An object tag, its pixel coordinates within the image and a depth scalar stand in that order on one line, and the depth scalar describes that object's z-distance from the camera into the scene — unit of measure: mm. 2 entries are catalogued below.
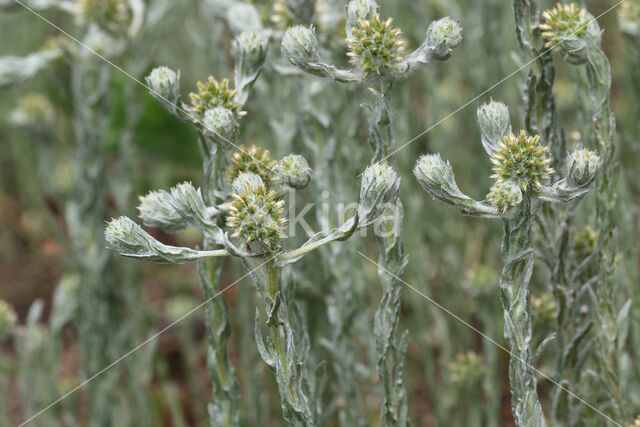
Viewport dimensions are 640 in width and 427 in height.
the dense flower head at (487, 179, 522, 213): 331
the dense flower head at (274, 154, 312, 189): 345
